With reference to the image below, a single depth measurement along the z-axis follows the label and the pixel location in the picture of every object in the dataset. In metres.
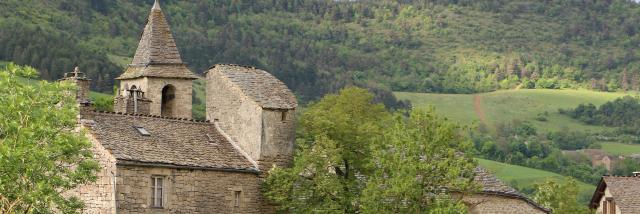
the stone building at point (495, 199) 68.81
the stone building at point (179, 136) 59.44
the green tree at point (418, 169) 61.78
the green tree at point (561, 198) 91.00
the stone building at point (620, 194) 80.44
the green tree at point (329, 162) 63.66
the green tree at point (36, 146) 49.75
